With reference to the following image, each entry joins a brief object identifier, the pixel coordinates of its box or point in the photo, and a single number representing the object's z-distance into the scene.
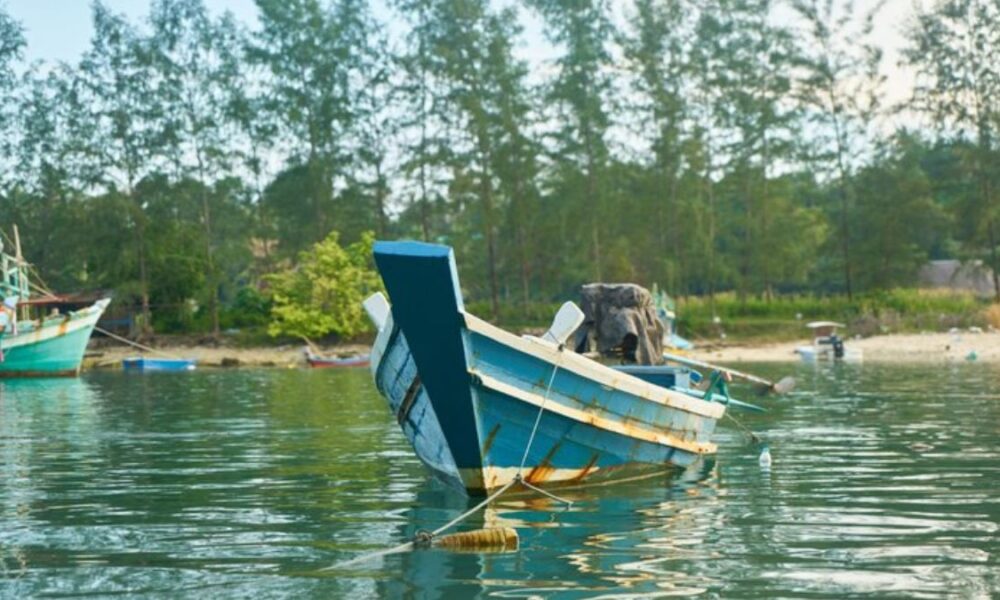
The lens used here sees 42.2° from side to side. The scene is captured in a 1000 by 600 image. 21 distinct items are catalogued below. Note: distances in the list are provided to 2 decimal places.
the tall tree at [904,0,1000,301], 58.59
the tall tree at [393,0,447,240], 61.34
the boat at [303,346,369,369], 50.38
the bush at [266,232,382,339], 57.00
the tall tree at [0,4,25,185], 64.06
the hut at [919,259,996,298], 59.53
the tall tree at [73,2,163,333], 61.91
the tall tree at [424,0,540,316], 59.25
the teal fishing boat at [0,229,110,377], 45.44
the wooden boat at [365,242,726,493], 11.83
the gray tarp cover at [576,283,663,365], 17.17
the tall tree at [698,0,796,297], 60.75
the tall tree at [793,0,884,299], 59.00
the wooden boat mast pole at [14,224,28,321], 46.53
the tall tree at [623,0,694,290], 60.22
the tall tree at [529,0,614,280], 59.72
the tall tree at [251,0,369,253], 63.72
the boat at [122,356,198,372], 50.81
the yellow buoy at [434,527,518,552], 10.57
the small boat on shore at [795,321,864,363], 45.78
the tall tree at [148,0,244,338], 62.25
